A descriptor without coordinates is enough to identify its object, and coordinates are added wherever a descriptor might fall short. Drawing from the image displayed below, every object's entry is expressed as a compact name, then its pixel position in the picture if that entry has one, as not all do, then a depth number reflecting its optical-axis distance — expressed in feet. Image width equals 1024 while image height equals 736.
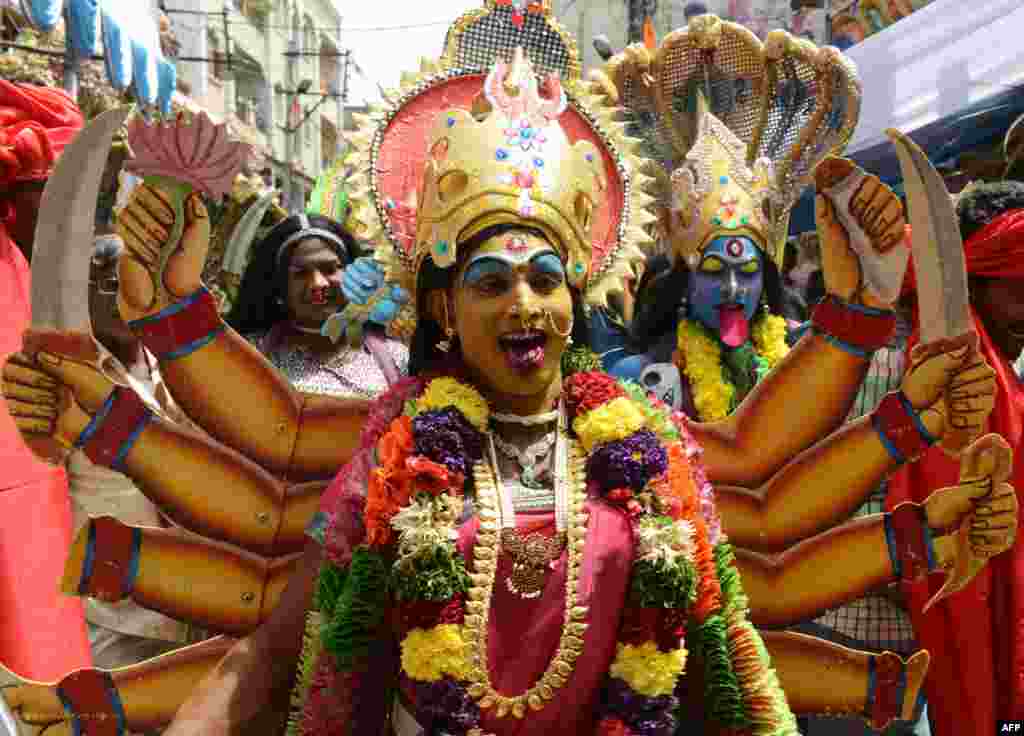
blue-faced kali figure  13.32
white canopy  17.16
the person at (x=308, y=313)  13.12
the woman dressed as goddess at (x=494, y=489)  6.90
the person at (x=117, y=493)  10.89
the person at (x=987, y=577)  10.44
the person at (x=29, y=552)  9.02
